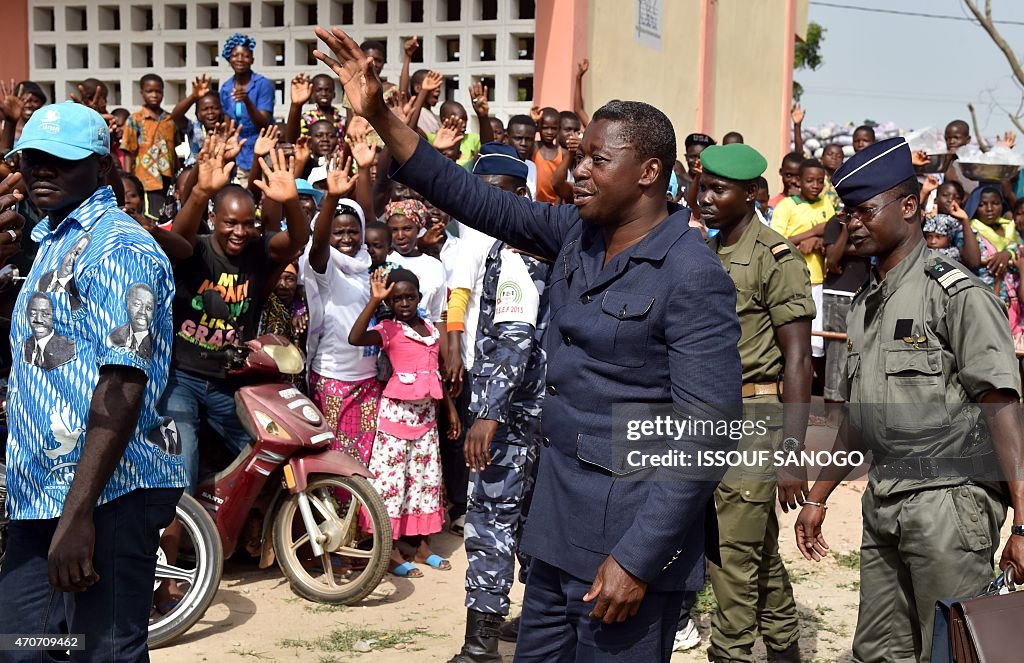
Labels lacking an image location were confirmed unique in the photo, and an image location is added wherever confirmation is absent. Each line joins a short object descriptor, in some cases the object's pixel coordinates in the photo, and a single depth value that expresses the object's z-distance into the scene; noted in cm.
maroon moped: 553
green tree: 3750
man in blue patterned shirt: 294
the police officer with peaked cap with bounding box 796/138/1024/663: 355
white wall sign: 1284
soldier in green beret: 460
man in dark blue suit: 278
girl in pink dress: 625
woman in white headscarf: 625
